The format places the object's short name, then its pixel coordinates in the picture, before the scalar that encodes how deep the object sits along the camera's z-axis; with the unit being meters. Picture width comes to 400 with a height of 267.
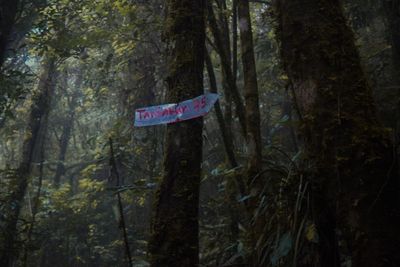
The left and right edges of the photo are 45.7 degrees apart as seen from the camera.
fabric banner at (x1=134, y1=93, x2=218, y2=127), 2.78
